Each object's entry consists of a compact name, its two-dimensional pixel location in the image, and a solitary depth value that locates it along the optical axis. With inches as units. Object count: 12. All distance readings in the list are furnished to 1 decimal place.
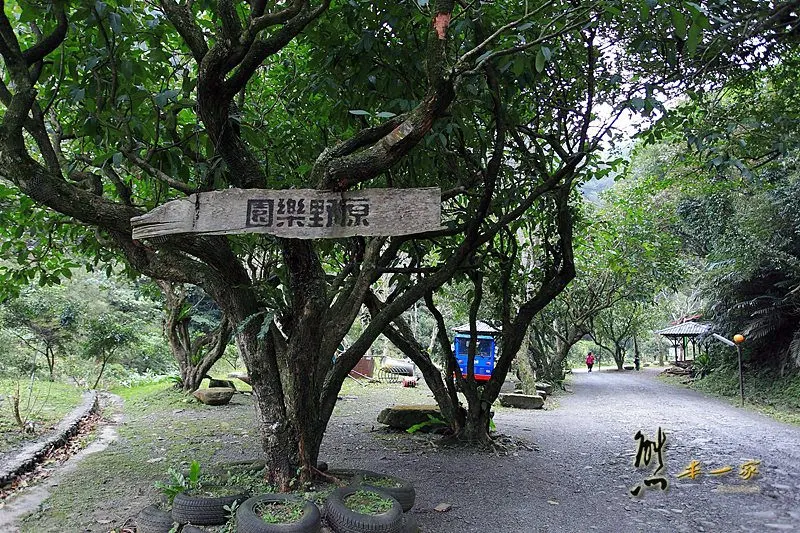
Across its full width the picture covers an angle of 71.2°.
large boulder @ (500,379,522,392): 655.8
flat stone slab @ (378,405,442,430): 349.1
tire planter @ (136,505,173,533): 152.6
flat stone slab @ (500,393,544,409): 540.2
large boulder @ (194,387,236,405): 446.3
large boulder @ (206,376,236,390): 513.0
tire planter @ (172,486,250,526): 150.2
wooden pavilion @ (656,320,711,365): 824.3
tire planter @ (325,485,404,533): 143.6
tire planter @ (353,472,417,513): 169.6
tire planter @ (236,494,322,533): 135.8
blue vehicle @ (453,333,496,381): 691.4
